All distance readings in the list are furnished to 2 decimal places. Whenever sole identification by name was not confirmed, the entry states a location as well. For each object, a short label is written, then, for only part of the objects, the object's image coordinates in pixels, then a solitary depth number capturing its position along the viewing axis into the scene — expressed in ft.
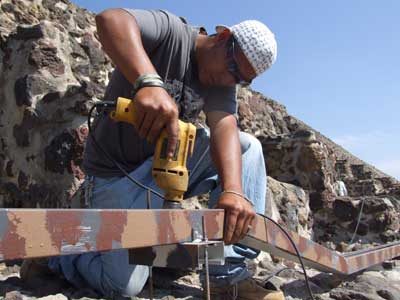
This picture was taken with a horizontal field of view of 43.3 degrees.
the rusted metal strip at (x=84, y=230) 3.06
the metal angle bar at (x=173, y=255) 4.67
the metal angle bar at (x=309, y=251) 6.52
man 6.93
